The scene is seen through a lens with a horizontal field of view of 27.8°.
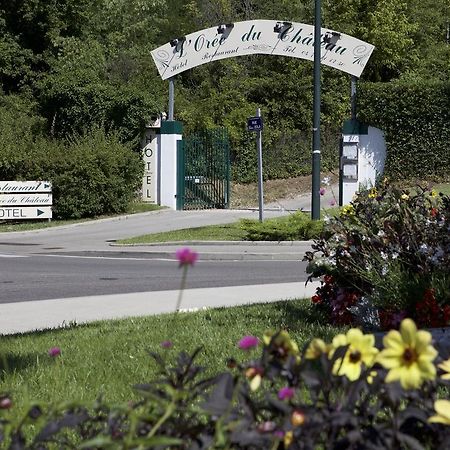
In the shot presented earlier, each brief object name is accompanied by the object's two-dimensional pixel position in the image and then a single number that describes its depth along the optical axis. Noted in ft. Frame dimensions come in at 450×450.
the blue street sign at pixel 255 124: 64.49
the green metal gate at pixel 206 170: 87.51
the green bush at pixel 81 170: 80.18
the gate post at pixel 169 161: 86.02
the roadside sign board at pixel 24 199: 79.41
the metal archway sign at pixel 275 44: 80.69
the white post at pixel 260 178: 62.53
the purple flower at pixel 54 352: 9.33
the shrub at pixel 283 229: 59.62
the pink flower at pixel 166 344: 8.96
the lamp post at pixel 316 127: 63.31
